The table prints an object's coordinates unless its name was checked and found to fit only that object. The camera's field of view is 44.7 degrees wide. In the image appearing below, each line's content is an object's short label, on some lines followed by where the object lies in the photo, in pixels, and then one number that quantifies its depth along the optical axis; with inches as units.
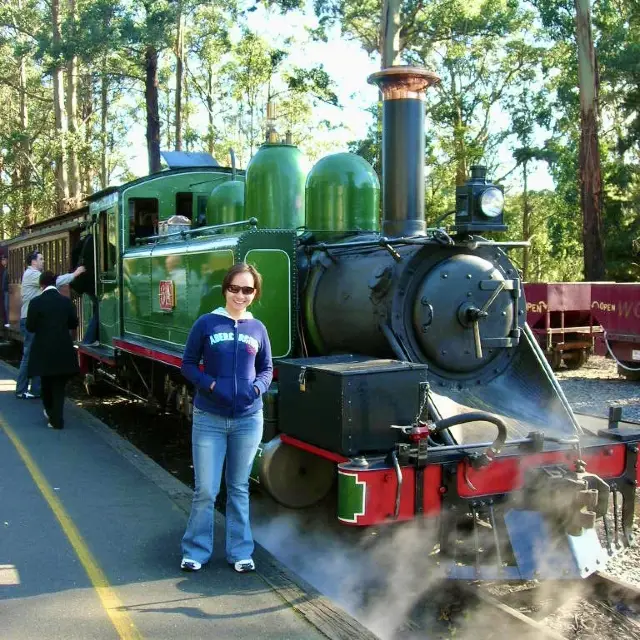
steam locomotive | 160.7
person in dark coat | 307.6
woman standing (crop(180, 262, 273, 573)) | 160.2
